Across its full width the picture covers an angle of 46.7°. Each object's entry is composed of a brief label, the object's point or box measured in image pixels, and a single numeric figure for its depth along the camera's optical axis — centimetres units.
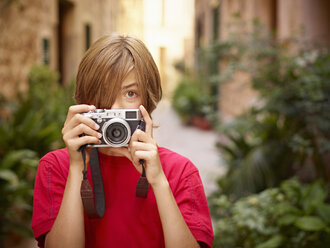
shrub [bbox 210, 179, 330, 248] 267
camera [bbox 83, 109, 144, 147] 119
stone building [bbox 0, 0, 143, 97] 563
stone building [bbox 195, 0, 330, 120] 486
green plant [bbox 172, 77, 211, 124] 1222
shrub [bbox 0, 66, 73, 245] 342
